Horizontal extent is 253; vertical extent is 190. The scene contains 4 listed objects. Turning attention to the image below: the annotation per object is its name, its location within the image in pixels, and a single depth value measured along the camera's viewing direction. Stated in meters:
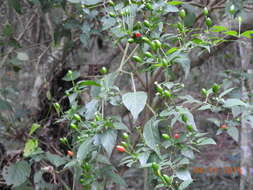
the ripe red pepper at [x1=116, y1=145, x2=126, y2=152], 1.17
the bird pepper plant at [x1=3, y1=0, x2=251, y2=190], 1.15
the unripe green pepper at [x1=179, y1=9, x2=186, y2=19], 1.21
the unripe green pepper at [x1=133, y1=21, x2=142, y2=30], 1.22
